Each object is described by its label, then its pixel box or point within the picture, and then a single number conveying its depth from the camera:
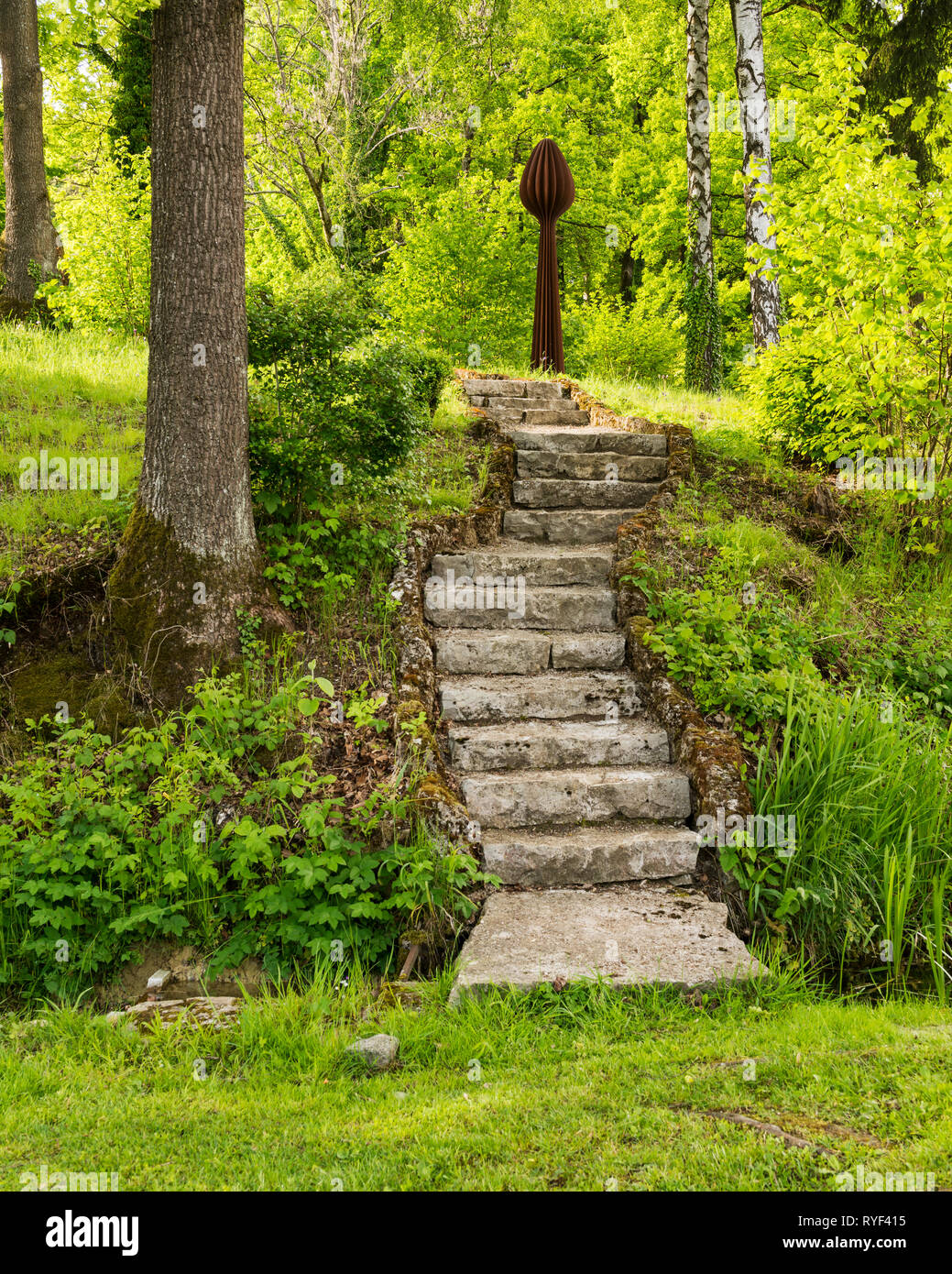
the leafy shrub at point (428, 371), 6.77
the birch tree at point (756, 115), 11.52
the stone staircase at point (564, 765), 4.19
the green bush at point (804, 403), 7.44
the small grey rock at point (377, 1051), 3.52
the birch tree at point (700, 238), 14.07
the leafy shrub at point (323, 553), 5.92
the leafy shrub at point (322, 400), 6.02
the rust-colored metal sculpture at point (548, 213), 11.86
